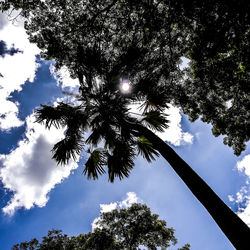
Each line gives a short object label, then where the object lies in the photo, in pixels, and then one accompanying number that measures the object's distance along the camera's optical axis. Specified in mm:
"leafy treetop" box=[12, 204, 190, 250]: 16656
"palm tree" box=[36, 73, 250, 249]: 5730
